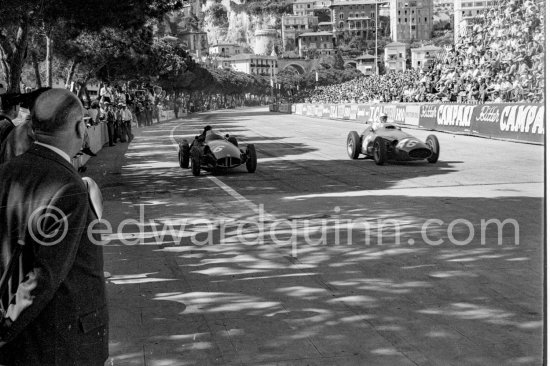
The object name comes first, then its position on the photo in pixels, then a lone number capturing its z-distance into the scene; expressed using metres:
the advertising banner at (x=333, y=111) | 54.25
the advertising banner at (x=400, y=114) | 38.53
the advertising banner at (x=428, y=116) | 33.25
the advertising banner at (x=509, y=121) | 22.98
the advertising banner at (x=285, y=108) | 80.20
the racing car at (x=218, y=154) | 16.66
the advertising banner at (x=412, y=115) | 35.84
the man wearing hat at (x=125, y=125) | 33.56
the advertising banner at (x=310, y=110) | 64.16
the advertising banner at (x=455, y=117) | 28.88
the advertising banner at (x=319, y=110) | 60.44
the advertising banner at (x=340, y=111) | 52.16
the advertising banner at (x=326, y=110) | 57.65
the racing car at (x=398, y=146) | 17.91
